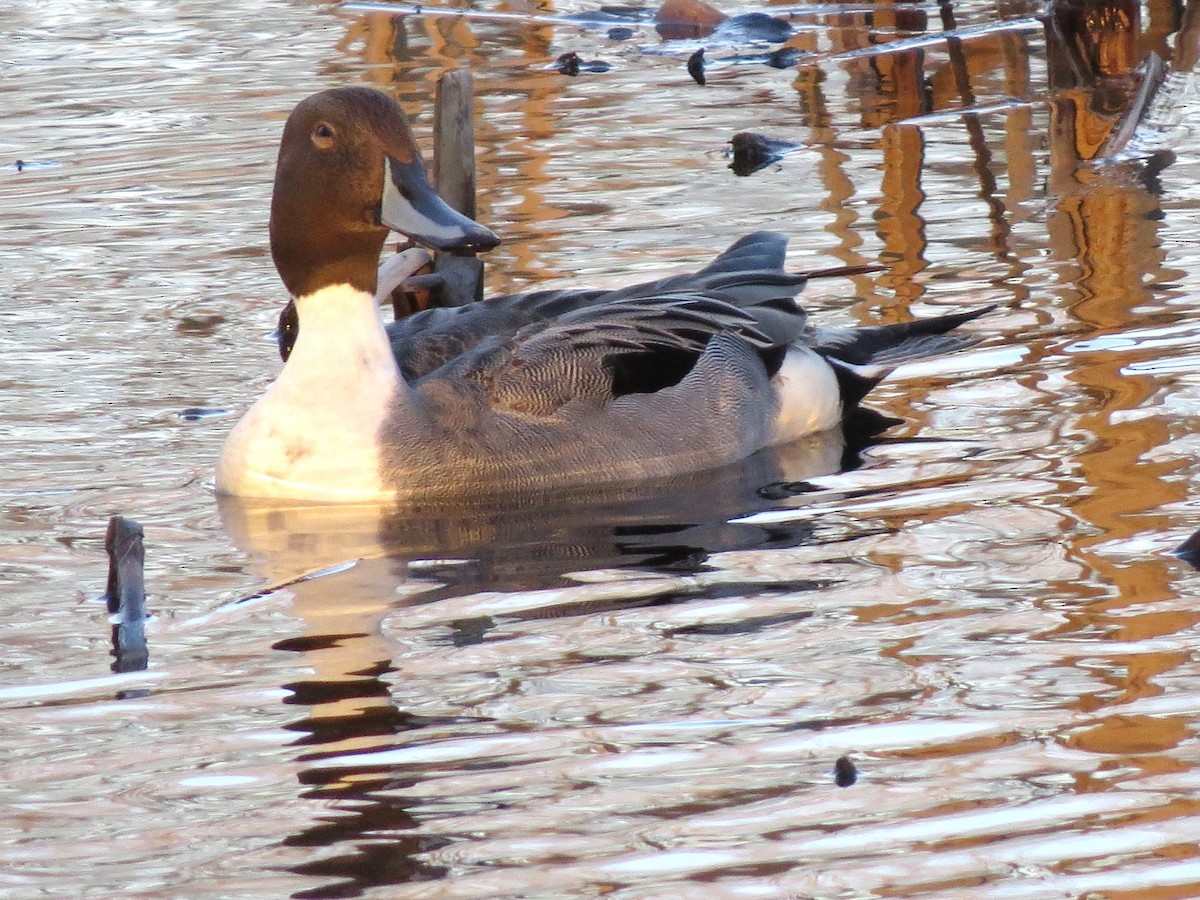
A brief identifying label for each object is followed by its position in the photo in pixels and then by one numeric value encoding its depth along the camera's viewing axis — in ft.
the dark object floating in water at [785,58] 79.25
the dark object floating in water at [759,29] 82.58
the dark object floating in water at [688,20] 86.69
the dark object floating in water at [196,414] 44.32
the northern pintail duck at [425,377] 38.86
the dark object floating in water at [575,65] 80.74
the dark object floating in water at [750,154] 64.64
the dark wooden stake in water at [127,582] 31.14
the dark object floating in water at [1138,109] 62.03
